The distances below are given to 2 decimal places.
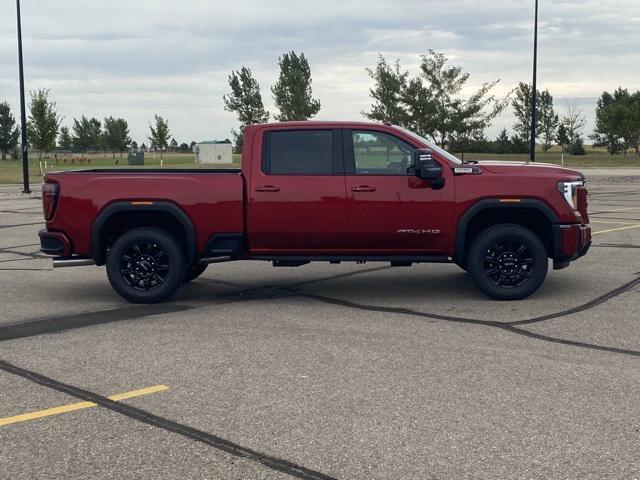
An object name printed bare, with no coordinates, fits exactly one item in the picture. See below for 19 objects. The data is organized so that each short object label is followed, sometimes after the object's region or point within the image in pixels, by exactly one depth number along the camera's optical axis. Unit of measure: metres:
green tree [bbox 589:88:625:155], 85.88
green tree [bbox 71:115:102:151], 143.75
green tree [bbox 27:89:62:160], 48.28
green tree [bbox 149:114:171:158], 95.12
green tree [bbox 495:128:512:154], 86.06
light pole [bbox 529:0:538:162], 35.73
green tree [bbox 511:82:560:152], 85.50
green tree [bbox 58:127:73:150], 107.41
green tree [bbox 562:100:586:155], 86.75
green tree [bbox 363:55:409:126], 50.03
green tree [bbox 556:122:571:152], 81.75
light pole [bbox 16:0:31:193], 31.58
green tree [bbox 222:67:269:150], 79.88
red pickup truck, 8.46
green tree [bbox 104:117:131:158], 137.88
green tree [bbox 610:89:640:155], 83.69
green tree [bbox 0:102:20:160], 118.12
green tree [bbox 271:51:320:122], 71.00
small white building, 77.56
